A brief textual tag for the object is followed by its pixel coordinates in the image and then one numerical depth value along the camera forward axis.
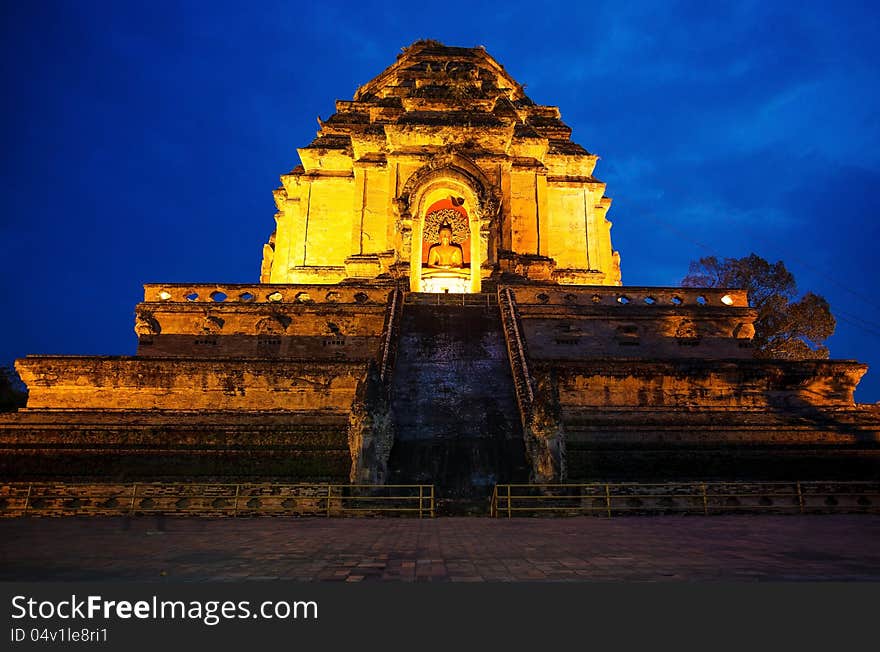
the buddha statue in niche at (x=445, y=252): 30.59
